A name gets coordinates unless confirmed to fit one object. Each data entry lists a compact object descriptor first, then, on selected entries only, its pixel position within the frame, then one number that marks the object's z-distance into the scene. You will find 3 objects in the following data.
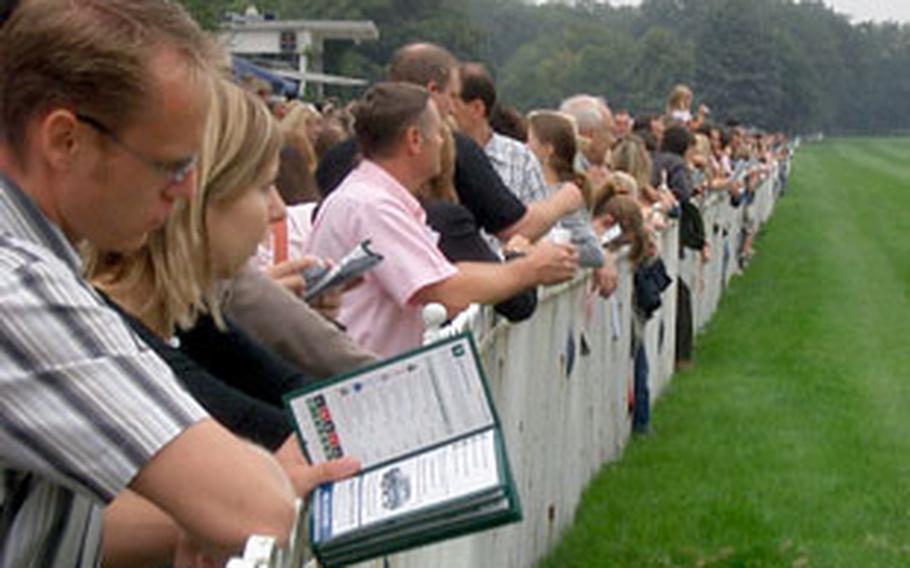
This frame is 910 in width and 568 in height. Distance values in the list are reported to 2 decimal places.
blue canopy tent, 26.01
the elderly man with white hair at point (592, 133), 10.65
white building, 49.00
